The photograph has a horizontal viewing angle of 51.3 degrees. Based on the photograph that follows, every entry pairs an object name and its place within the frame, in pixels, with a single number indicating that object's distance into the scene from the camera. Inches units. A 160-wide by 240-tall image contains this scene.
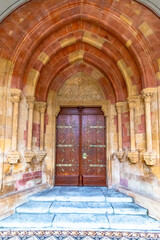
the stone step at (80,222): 112.9
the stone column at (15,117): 140.7
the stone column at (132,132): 152.9
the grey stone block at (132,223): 112.4
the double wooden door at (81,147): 190.4
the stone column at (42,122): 175.0
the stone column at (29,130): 154.8
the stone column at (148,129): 136.0
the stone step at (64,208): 131.0
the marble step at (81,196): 146.6
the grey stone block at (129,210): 129.2
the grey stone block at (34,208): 131.2
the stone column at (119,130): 171.8
